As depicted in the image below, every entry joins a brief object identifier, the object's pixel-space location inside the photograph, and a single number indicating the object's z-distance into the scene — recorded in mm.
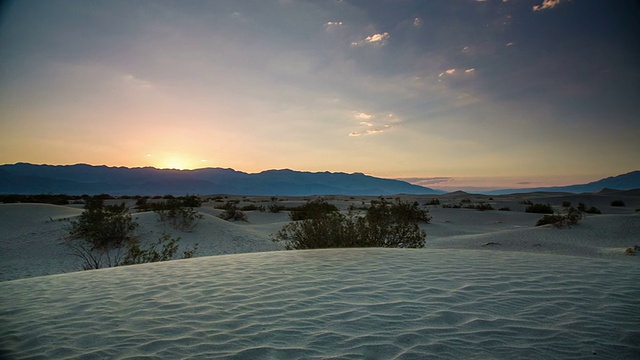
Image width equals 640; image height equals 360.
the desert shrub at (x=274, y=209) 24023
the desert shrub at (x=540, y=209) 21586
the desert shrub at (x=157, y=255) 8234
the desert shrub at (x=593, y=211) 20525
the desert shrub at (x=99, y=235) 11500
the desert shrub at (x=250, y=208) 26047
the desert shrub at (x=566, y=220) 13531
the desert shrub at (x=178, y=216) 14305
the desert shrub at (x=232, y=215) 19656
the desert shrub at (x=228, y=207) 21031
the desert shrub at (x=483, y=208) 23641
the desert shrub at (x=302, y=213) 18859
